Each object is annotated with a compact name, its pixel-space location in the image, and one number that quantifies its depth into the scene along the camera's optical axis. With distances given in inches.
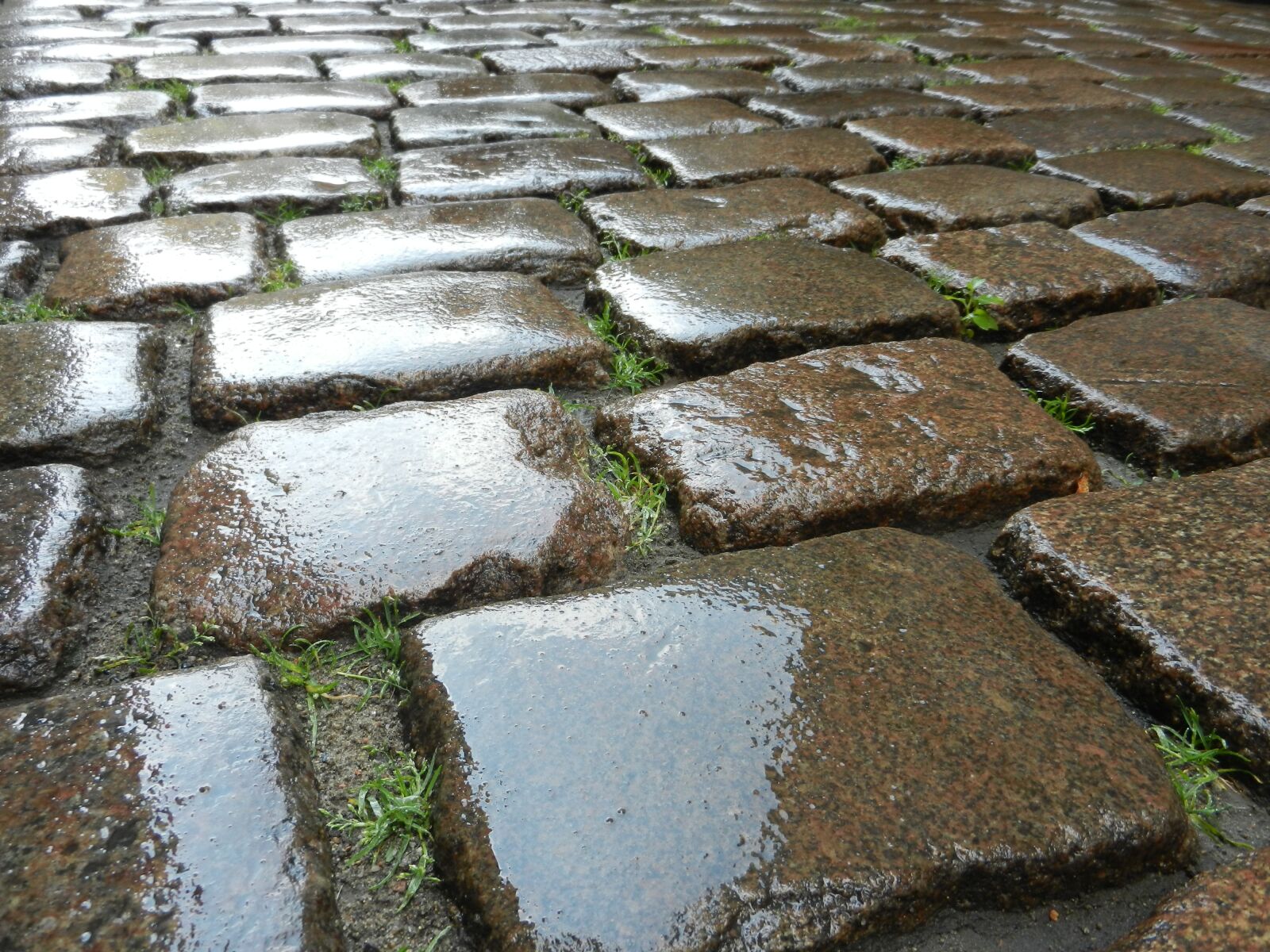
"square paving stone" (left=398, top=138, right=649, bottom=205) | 30.4
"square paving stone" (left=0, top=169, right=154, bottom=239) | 27.4
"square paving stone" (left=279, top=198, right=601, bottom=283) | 25.8
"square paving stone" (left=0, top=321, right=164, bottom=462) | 19.5
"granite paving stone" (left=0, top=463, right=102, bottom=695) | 15.9
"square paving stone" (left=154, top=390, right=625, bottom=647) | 16.9
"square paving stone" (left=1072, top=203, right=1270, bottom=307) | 27.1
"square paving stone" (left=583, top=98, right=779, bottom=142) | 36.5
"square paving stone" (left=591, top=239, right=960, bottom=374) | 23.3
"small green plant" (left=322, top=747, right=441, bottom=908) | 14.1
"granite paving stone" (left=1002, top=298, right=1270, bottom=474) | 21.2
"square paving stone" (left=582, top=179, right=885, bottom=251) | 28.0
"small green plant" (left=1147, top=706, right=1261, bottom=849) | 15.2
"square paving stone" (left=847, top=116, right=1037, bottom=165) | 34.8
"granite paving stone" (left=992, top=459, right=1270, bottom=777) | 15.9
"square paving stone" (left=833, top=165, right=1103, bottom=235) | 29.8
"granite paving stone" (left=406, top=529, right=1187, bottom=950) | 13.2
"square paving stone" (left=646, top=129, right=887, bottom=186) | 32.5
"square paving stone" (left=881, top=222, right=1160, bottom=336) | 25.5
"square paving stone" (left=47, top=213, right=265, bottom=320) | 24.1
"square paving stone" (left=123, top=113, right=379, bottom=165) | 32.3
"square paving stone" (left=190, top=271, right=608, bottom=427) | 21.1
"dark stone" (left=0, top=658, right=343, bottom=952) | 12.3
